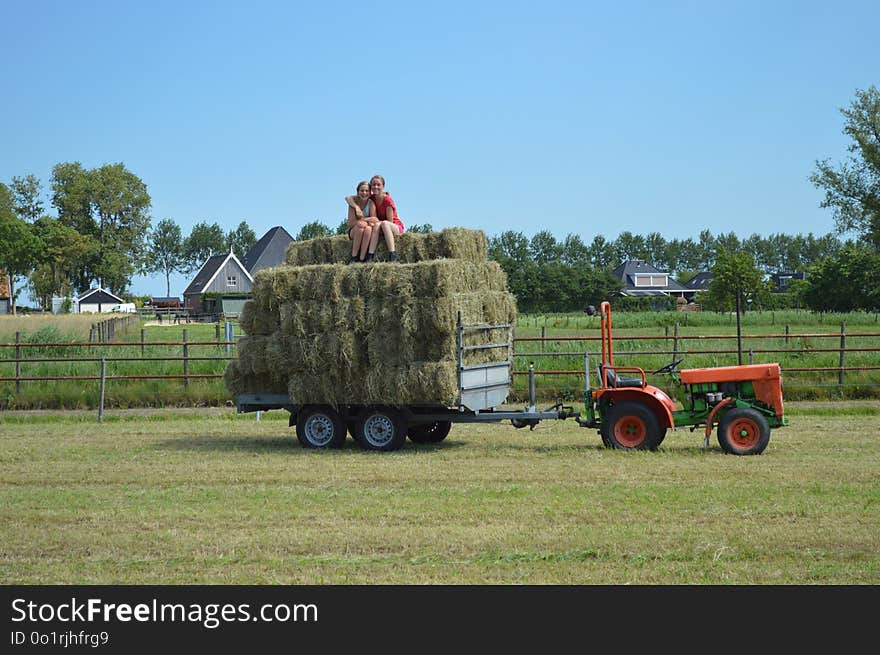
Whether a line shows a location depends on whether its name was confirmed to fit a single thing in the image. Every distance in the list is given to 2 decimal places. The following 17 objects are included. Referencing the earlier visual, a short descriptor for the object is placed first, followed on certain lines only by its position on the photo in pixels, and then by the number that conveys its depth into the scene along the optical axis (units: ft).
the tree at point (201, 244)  478.18
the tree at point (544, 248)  424.46
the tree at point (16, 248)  284.20
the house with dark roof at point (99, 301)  332.96
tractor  46.03
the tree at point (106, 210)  334.65
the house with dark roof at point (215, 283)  284.20
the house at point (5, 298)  316.01
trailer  49.42
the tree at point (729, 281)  226.17
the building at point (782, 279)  470.80
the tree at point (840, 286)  209.15
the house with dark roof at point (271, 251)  313.94
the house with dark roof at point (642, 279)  391.63
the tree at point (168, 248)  468.34
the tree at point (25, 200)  344.28
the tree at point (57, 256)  312.50
